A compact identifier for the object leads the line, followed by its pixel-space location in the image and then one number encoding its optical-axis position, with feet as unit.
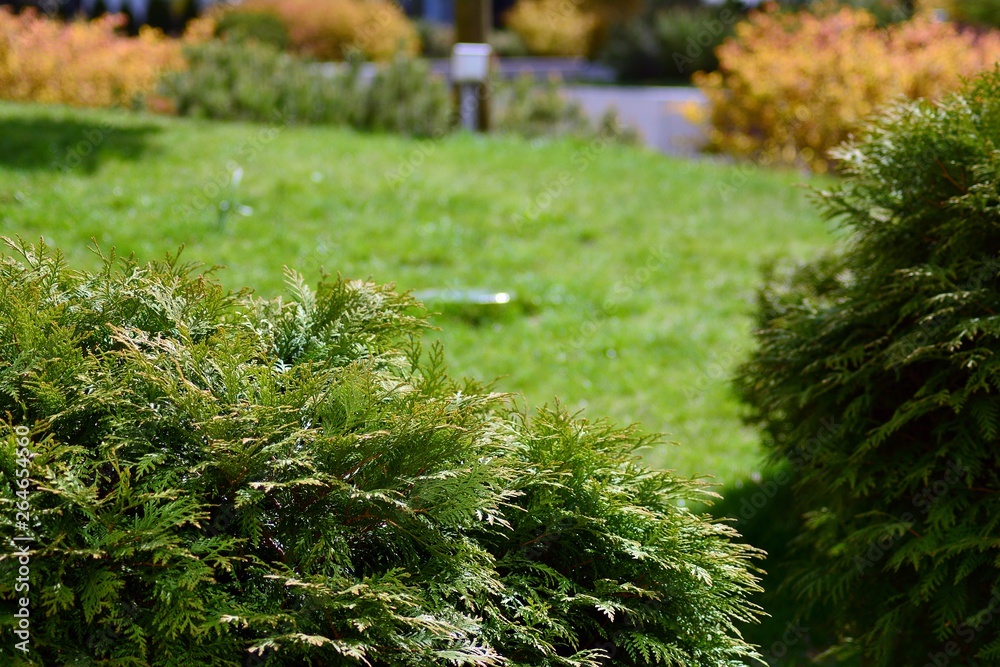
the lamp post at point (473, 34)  41.83
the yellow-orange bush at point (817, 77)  39.22
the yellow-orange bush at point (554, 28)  103.42
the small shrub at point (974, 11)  65.72
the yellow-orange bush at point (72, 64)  43.19
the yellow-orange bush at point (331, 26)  86.43
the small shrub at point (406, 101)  41.19
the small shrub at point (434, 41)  106.42
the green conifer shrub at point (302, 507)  6.45
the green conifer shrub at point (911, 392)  10.59
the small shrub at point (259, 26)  82.02
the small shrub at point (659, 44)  82.79
